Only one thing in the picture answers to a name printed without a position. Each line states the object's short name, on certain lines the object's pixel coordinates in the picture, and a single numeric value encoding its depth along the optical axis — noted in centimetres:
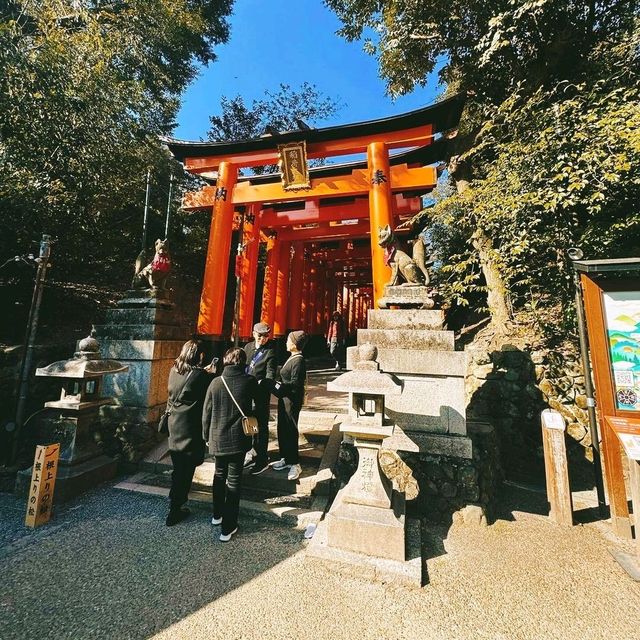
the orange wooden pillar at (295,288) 1310
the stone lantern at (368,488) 267
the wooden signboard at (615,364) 307
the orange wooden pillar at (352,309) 2528
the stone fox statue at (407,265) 413
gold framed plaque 823
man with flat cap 380
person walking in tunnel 1066
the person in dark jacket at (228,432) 297
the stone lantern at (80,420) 381
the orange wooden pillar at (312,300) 1590
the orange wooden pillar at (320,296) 1752
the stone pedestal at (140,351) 496
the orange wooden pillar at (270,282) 1191
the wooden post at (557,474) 344
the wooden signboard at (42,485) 319
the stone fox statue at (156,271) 555
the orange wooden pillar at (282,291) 1236
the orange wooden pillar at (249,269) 1019
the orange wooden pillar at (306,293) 1540
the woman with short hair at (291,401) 378
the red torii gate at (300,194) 768
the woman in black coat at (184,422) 317
